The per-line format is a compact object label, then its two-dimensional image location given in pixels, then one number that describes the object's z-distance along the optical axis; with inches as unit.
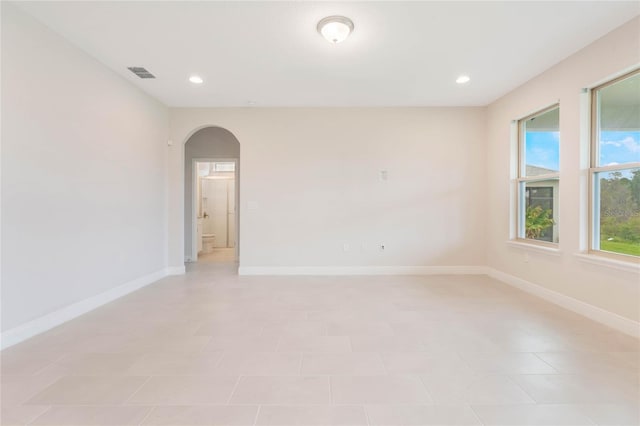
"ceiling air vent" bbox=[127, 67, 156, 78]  134.3
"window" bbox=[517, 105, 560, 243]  138.7
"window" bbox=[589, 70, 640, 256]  104.0
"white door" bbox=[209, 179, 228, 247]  315.0
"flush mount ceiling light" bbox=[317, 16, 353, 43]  98.3
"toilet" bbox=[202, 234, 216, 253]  279.4
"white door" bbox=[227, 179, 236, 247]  315.3
